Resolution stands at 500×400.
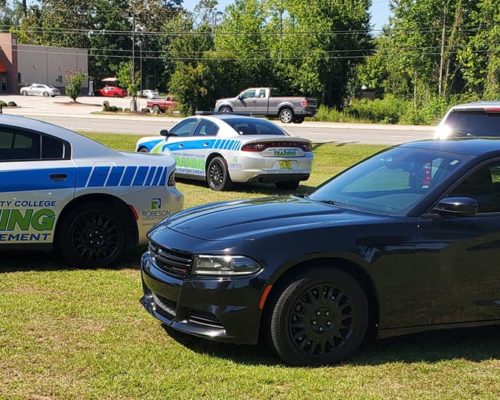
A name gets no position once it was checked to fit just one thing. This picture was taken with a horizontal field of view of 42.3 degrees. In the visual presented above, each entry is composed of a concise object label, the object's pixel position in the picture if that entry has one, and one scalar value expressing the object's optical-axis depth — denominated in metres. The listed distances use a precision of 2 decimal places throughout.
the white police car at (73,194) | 6.22
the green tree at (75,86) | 59.53
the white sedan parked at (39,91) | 72.14
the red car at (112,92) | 84.06
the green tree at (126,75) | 77.38
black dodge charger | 4.12
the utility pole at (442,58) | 49.53
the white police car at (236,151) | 12.00
